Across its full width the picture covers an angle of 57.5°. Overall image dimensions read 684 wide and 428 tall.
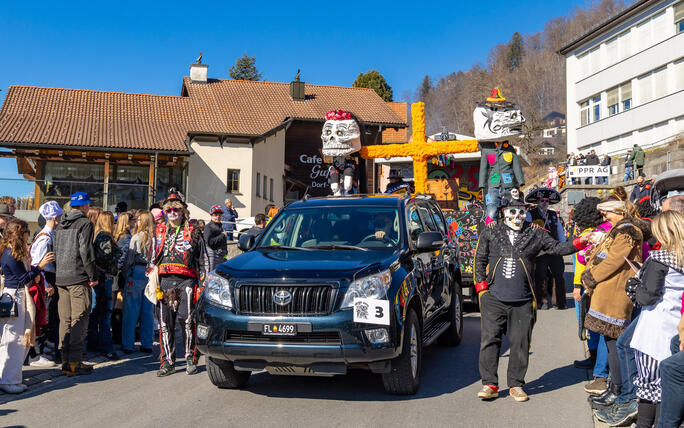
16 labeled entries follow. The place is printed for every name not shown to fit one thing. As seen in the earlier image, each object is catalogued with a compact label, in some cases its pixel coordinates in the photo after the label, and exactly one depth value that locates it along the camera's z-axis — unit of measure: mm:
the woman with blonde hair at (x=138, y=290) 8359
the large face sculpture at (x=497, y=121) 10281
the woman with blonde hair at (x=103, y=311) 7941
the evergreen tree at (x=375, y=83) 67150
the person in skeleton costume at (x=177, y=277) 6930
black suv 5340
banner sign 27156
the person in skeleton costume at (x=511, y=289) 5816
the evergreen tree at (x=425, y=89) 125375
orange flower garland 11391
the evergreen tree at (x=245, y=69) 65750
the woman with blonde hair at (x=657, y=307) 4188
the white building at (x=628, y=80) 33906
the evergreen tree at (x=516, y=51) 113812
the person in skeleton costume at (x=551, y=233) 11297
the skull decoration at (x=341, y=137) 11383
